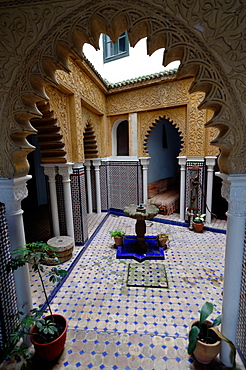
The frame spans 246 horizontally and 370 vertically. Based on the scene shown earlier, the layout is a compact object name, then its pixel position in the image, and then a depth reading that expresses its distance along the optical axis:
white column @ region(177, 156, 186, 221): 5.48
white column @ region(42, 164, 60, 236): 3.99
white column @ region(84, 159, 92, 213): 6.29
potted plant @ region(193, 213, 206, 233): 5.11
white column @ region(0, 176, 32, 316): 1.87
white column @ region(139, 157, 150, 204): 6.01
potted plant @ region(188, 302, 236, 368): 1.81
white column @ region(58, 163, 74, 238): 3.93
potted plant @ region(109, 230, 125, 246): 4.32
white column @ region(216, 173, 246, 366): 1.68
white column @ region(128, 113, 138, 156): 5.89
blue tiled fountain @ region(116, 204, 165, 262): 3.88
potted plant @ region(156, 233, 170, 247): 4.20
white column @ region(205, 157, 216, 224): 5.11
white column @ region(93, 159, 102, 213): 6.22
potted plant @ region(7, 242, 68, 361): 1.78
